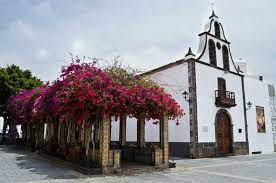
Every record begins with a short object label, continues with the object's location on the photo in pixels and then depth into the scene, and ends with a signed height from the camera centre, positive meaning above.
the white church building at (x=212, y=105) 12.26 +1.24
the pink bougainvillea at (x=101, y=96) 6.74 +0.91
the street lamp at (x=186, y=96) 12.34 +1.63
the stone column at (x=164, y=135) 8.45 -0.46
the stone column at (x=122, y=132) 9.99 -0.42
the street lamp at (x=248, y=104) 15.50 +1.43
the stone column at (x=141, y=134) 9.31 -0.46
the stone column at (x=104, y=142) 7.03 -0.63
